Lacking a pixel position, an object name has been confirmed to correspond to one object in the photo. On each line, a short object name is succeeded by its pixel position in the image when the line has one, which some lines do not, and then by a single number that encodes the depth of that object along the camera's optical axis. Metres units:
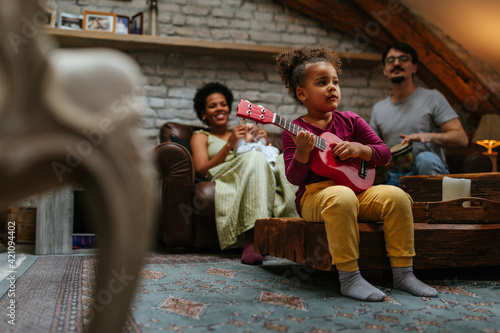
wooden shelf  3.43
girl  1.43
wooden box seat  1.56
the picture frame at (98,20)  3.61
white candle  1.91
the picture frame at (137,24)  3.67
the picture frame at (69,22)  3.56
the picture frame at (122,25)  3.63
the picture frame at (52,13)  3.49
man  2.73
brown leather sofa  2.57
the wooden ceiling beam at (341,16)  3.99
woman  2.37
